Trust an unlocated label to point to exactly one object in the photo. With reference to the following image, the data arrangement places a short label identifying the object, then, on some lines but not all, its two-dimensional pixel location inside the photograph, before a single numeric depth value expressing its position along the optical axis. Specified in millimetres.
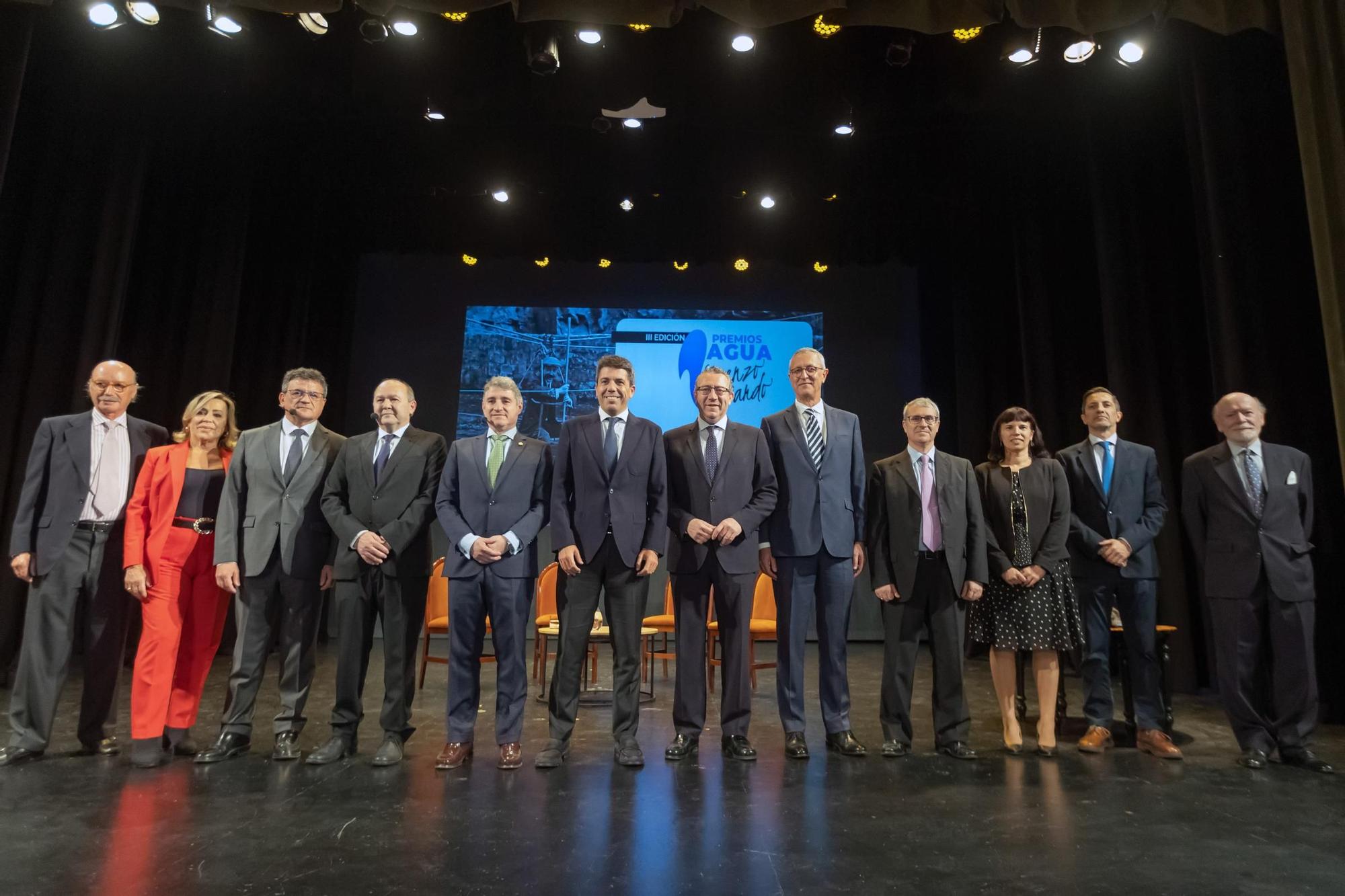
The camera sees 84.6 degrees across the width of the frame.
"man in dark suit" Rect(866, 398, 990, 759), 3326
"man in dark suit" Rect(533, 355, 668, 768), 3113
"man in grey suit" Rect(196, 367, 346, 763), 3209
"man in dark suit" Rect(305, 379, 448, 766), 3145
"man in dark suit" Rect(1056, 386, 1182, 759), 3439
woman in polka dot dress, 3387
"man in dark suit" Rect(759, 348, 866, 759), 3289
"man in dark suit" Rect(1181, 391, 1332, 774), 3213
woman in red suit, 3141
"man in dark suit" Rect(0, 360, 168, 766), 3135
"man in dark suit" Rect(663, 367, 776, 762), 3188
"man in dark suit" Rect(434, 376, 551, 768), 3062
